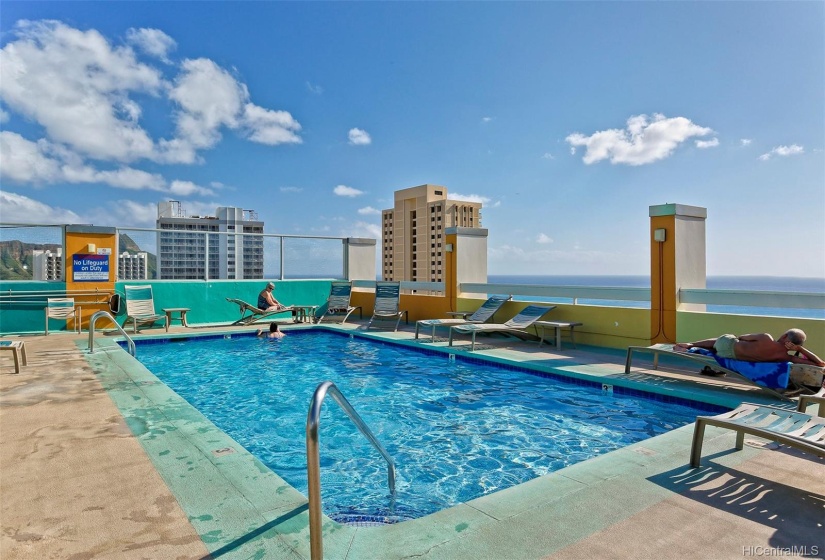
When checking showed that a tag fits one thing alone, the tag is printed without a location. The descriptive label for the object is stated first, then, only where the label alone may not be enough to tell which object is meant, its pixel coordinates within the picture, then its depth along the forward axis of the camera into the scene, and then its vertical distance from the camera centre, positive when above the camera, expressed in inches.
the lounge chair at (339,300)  470.9 -20.4
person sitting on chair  444.1 -19.5
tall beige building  2210.9 +254.6
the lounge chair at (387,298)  426.9 -16.5
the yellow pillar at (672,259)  271.5 +11.3
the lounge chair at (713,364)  172.6 -33.0
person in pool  386.9 -41.7
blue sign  387.9 +9.9
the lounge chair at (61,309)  363.3 -21.8
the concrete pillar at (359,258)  528.1 +23.6
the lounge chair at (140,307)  382.3 -21.9
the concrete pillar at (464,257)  404.2 +18.9
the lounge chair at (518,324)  303.2 -28.8
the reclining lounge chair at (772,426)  94.8 -32.1
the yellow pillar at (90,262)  385.4 +14.5
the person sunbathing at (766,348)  180.4 -26.3
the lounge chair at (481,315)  335.0 -25.8
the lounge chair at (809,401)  134.0 -34.3
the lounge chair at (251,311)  422.6 -28.9
